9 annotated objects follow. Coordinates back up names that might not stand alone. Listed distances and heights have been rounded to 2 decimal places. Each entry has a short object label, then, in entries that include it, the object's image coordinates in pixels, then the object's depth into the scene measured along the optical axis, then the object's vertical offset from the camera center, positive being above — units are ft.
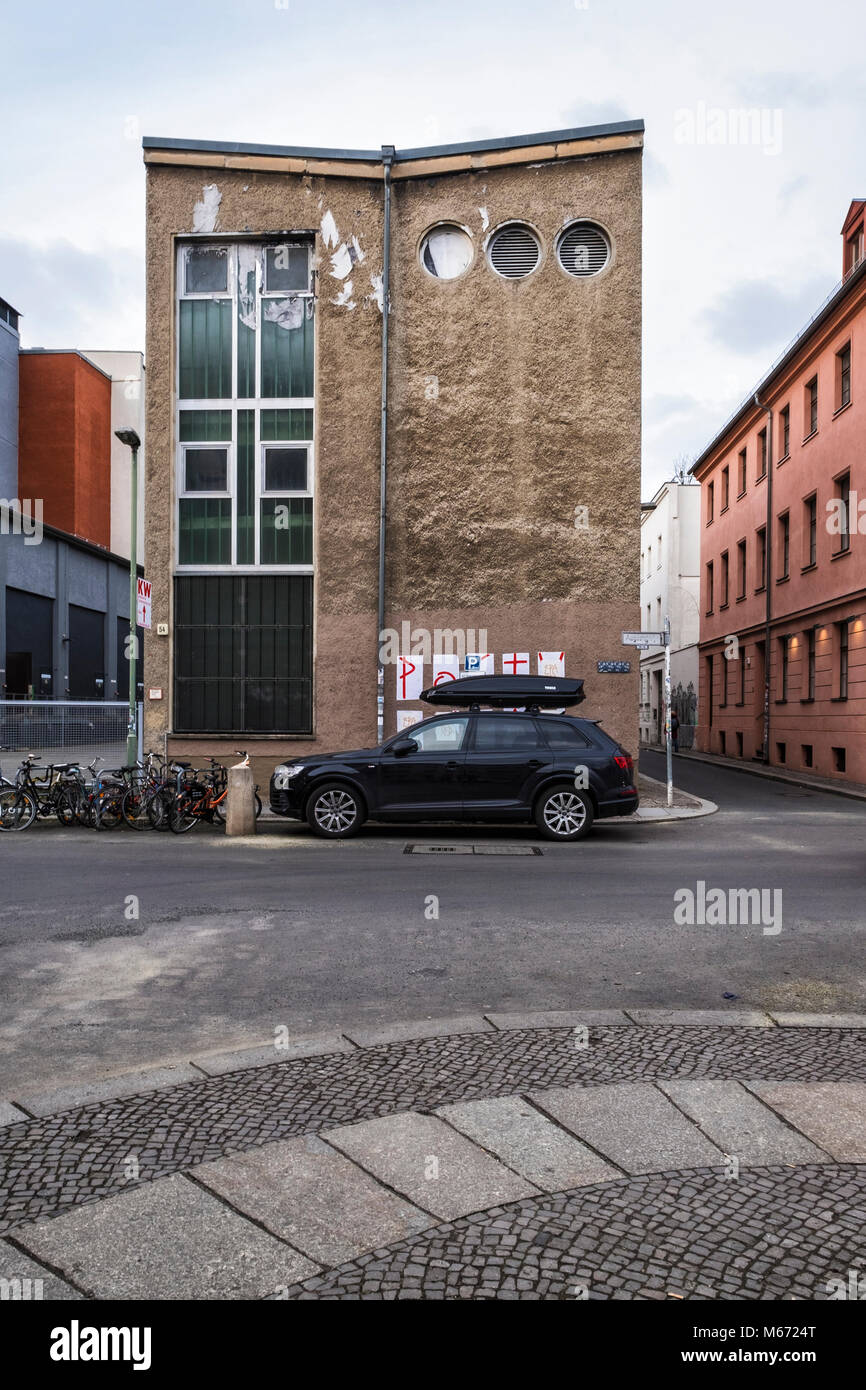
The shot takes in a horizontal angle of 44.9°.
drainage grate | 40.32 -5.90
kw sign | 54.24 +4.97
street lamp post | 54.29 +3.22
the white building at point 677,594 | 153.89 +16.45
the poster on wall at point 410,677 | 62.69 +1.27
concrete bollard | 46.37 -4.82
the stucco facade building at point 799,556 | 86.43 +14.19
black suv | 44.50 -3.62
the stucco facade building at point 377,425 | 62.90 +16.65
